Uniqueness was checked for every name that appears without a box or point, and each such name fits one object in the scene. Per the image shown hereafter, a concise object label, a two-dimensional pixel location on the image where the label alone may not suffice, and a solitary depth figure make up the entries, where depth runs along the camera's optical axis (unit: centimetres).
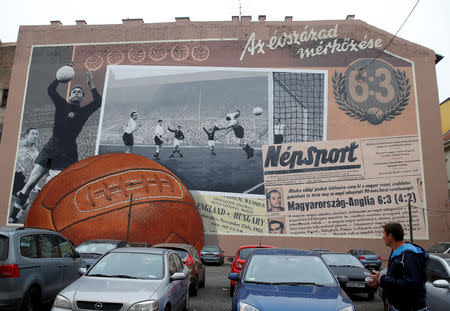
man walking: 392
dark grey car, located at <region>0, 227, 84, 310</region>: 616
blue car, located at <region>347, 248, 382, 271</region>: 2122
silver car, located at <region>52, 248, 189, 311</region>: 542
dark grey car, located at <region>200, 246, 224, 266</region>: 2419
